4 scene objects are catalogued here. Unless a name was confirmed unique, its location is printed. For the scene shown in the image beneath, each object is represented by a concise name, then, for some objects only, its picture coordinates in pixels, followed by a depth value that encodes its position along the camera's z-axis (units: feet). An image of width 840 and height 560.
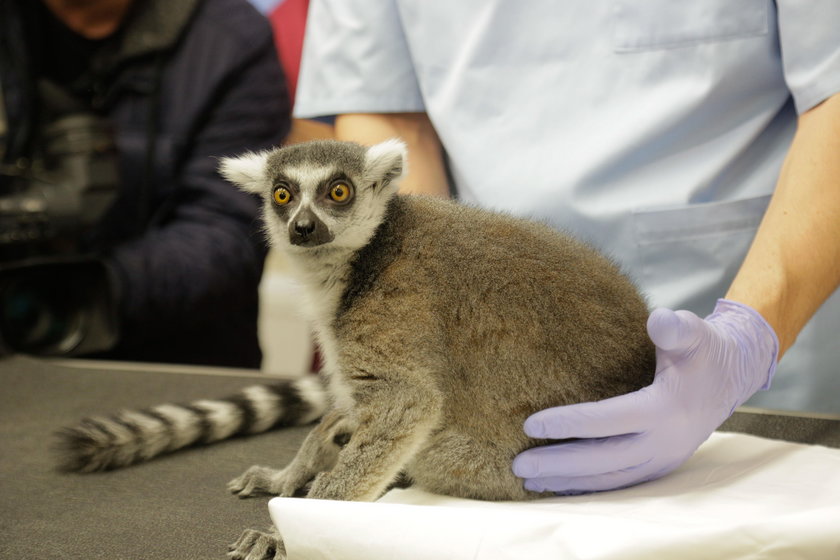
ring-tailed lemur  2.52
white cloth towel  2.24
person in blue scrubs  2.94
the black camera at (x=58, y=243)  3.72
